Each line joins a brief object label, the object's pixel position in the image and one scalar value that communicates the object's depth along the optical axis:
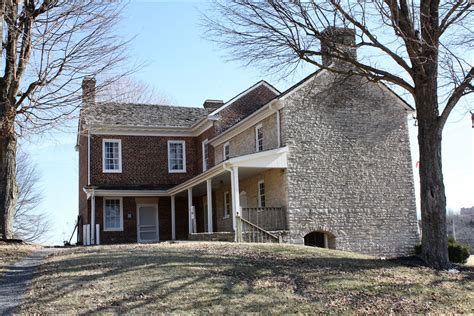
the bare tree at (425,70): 13.07
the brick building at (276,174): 21.45
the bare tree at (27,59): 15.56
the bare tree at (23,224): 43.72
